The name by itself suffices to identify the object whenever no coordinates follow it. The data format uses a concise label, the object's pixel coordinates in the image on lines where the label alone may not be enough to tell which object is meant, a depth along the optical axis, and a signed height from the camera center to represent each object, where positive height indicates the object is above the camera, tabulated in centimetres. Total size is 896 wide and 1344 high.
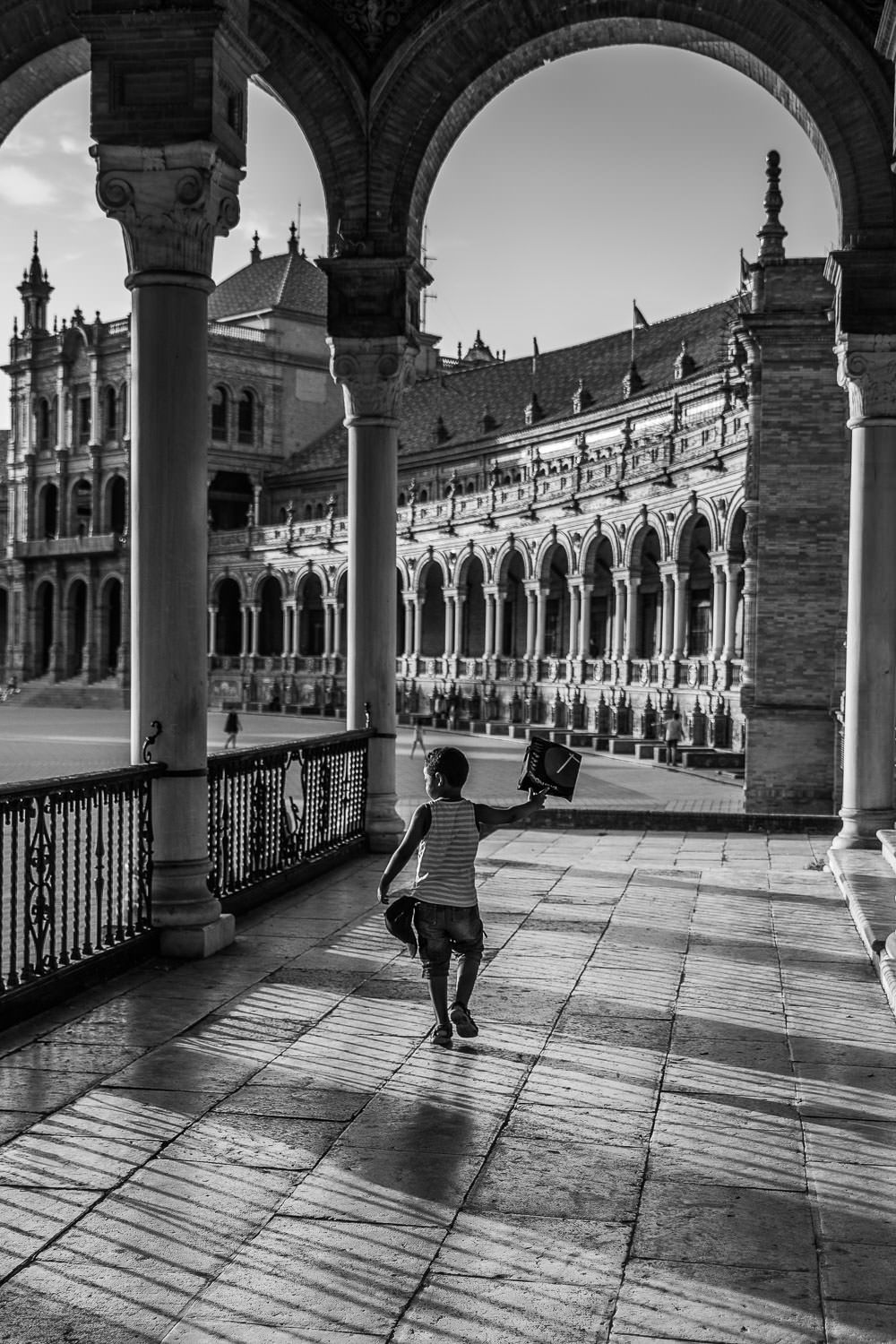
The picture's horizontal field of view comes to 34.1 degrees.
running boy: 615 -94
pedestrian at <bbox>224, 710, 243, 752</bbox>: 3447 -170
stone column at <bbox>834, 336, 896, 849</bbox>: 1141 +59
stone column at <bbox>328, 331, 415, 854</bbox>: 1192 +109
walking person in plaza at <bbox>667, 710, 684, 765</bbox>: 3462 -196
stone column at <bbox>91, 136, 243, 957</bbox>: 783 +94
